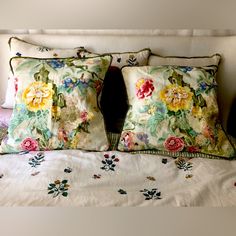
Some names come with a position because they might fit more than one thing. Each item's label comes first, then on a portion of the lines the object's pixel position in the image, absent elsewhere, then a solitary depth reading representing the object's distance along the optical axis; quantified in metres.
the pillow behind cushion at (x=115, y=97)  1.38
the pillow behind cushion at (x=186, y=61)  1.40
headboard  1.41
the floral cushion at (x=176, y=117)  1.20
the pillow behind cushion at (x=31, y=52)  1.42
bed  0.98
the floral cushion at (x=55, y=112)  1.21
